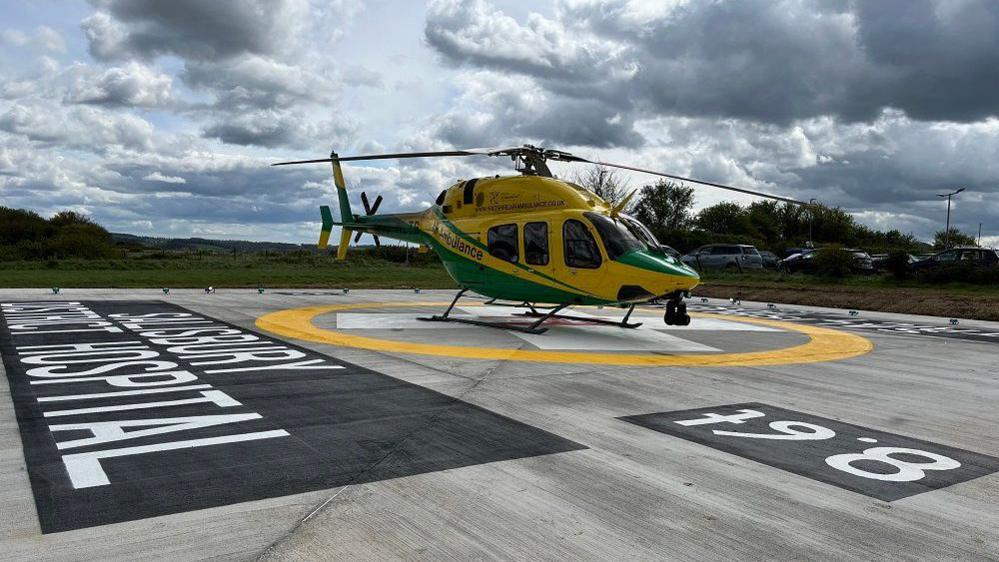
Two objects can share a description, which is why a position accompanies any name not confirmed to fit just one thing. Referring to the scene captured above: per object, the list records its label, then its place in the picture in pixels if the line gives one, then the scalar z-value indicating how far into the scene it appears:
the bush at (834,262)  29.39
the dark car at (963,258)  27.36
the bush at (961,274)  25.39
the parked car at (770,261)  38.59
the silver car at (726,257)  35.62
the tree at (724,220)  79.62
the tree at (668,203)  75.19
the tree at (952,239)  65.93
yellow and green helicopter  10.83
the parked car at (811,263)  30.62
